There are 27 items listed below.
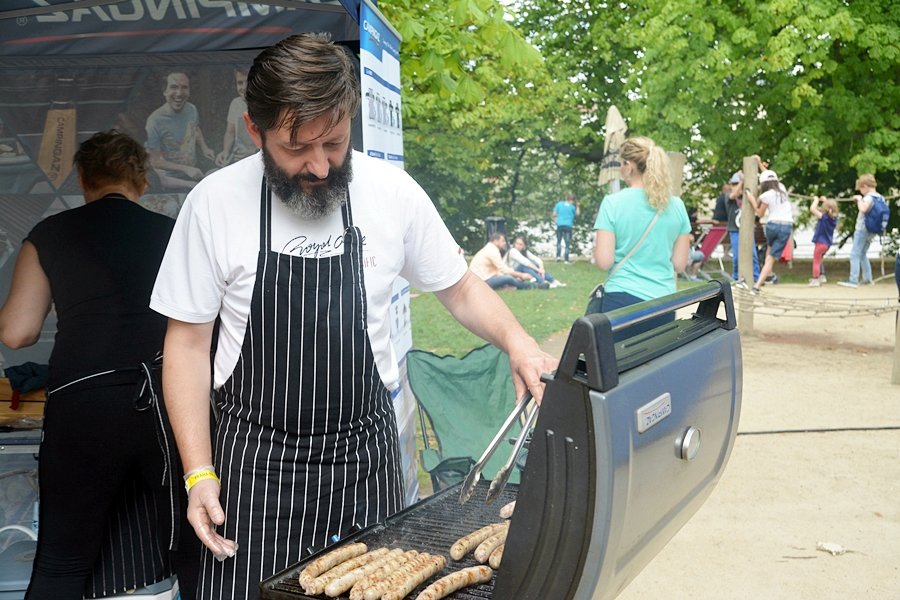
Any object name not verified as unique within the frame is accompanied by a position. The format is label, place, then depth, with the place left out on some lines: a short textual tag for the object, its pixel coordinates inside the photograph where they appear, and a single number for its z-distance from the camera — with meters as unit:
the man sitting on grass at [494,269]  15.09
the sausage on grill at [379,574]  1.72
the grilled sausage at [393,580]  1.71
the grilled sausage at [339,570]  1.75
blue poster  3.60
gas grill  1.46
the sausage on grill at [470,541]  1.94
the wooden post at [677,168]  9.64
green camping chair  4.88
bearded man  1.97
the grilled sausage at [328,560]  1.80
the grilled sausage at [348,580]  1.74
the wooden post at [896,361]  8.10
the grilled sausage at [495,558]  1.88
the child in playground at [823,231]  16.97
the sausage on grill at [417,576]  1.72
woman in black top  2.82
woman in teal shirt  5.36
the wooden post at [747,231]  10.81
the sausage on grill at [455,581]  1.74
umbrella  9.92
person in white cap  14.76
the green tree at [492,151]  19.28
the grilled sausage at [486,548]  1.91
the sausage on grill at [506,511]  2.16
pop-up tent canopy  4.65
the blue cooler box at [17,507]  3.58
